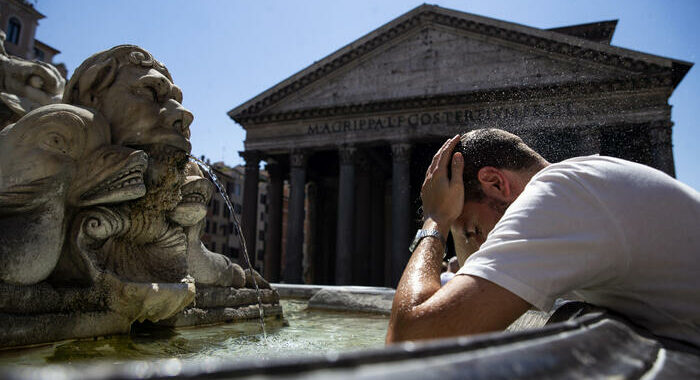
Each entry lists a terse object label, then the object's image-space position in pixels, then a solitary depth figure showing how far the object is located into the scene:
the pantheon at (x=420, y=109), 16.27
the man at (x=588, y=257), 1.09
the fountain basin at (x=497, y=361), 0.41
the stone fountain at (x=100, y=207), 1.99
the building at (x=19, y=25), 29.31
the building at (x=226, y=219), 43.78
